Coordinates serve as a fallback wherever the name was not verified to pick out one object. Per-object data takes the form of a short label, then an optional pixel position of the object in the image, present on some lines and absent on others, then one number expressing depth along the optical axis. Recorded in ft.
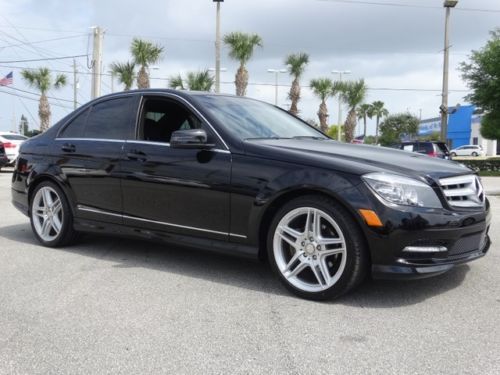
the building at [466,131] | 257.34
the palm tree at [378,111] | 314.76
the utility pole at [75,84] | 165.51
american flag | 132.87
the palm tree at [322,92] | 127.34
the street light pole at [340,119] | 151.00
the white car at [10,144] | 69.00
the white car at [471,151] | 203.47
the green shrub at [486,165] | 89.35
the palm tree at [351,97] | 128.77
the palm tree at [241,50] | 100.68
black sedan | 12.60
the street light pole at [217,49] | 80.38
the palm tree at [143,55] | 102.99
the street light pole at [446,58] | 82.02
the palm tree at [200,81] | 106.63
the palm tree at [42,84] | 131.64
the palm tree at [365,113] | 306.90
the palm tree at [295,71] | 115.85
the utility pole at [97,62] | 89.86
